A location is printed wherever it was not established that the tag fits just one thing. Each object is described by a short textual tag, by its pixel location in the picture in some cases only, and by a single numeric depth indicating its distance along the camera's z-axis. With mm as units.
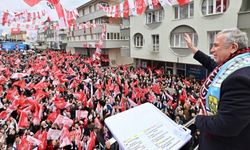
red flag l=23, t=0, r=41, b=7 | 6735
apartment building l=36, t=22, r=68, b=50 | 40250
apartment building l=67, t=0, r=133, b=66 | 23757
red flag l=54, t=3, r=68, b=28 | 9621
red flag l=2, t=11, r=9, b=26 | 16795
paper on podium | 1285
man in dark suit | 1022
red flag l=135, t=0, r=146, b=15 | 10905
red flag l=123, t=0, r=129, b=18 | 11728
